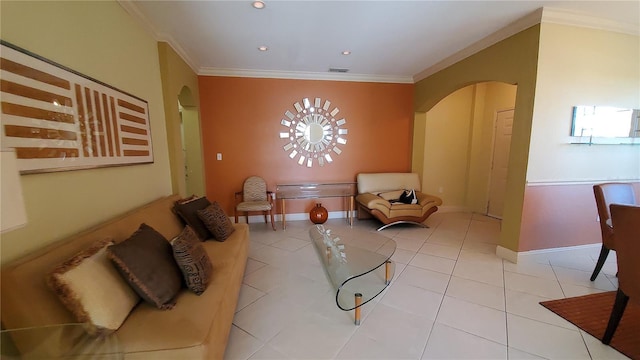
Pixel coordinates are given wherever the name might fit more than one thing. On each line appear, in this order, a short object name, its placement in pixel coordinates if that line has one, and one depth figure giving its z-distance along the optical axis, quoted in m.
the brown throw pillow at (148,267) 1.26
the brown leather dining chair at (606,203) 2.25
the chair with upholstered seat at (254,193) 4.12
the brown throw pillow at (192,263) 1.47
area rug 1.60
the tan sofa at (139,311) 1.00
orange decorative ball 4.15
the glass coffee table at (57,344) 0.95
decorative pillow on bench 3.98
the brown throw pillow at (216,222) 2.36
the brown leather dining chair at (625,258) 1.47
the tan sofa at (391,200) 3.81
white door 4.22
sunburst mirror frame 4.28
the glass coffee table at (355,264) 1.96
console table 4.22
